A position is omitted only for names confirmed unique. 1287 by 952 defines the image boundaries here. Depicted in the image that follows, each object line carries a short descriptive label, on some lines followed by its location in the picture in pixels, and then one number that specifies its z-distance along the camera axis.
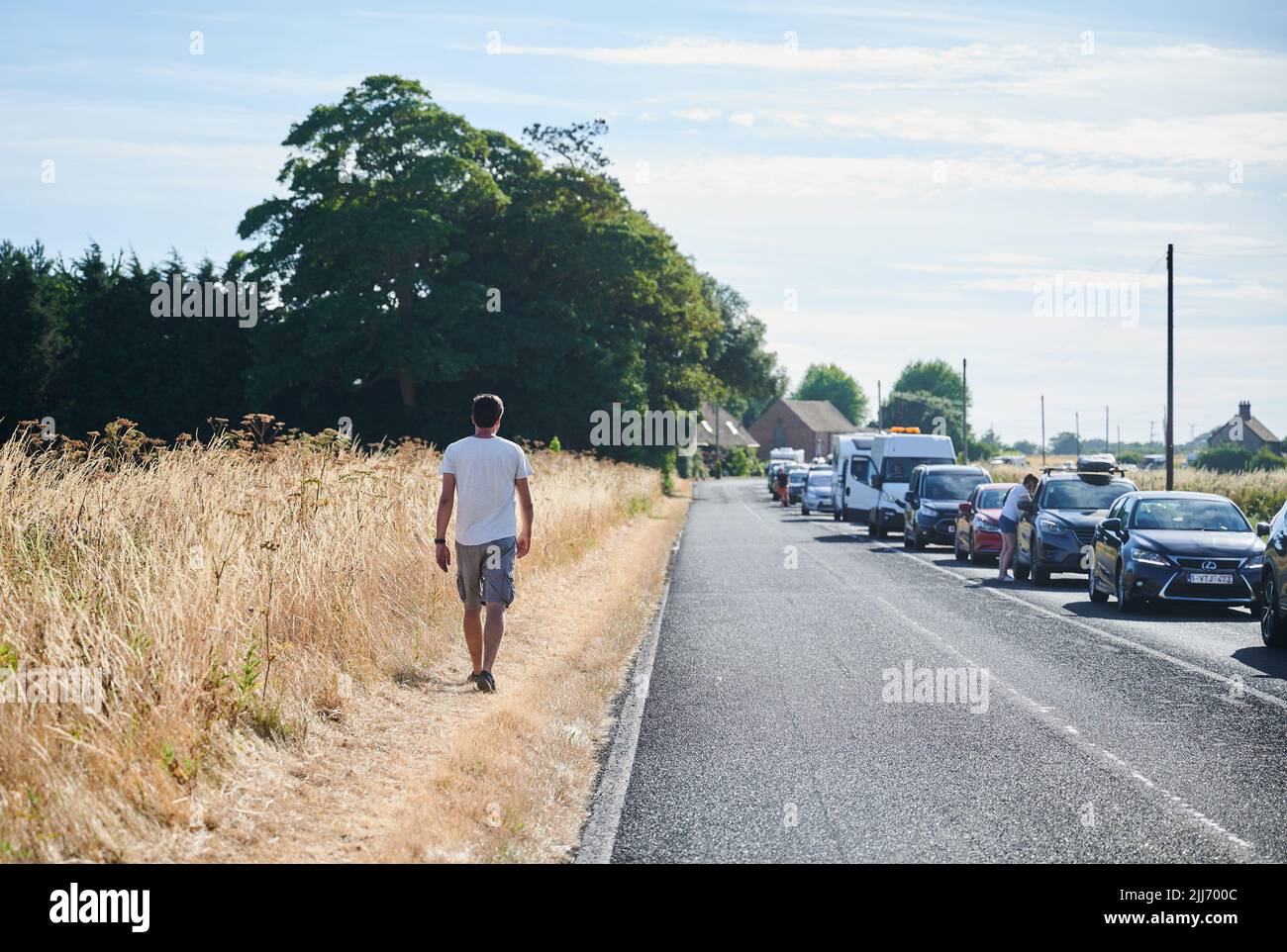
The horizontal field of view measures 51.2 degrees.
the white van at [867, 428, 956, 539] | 36.06
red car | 26.45
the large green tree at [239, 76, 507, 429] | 48.28
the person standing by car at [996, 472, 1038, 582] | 22.34
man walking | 9.73
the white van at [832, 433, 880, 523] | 42.66
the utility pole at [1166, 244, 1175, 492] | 42.28
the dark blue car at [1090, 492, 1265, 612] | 16.73
